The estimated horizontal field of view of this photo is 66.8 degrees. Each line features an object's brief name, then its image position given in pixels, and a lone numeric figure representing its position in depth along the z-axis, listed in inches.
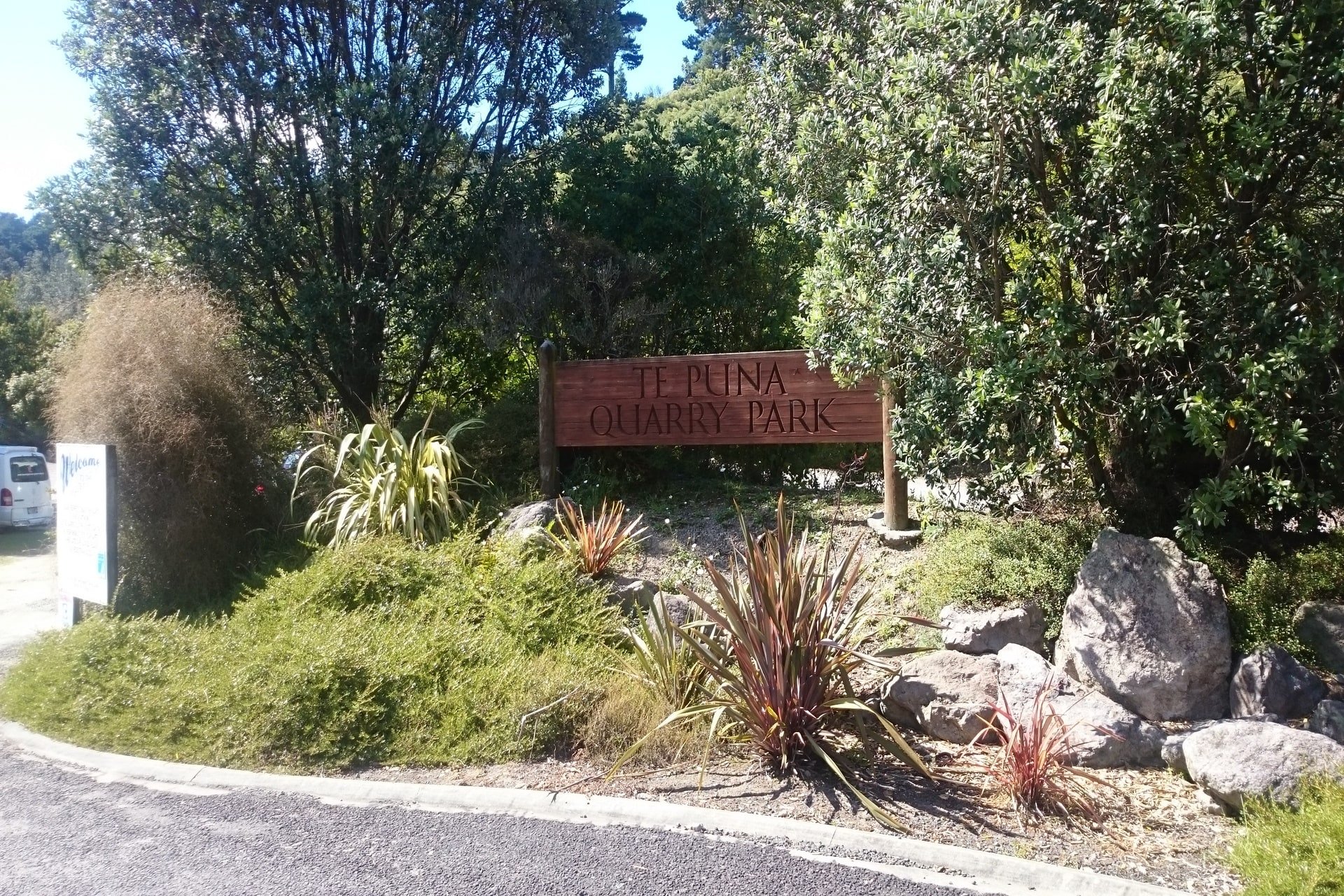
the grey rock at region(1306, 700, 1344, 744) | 188.4
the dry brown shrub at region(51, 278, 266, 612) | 323.6
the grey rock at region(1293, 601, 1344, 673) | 213.3
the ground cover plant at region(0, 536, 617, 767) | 215.5
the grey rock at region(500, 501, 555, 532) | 318.7
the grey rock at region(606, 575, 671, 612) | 280.8
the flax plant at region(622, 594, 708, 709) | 221.6
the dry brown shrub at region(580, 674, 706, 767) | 205.5
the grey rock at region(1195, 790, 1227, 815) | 176.2
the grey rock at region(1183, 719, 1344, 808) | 168.2
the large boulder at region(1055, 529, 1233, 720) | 207.6
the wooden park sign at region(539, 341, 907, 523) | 346.0
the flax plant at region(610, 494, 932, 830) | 196.4
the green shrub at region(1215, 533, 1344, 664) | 219.8
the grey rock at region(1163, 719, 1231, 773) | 190.9
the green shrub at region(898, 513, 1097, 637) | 242.1
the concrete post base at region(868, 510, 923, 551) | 303.3
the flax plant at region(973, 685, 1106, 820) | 176.2
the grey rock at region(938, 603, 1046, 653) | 229.6
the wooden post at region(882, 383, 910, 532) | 305.6
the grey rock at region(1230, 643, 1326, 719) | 204.5
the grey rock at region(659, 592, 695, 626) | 255.4
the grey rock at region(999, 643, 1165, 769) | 194.9
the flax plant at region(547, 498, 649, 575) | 285.9
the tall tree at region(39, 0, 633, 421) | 405.4
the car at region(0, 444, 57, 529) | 625.6
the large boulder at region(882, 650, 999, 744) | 206.4
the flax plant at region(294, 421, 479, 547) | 327.9
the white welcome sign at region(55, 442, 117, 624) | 278.2
